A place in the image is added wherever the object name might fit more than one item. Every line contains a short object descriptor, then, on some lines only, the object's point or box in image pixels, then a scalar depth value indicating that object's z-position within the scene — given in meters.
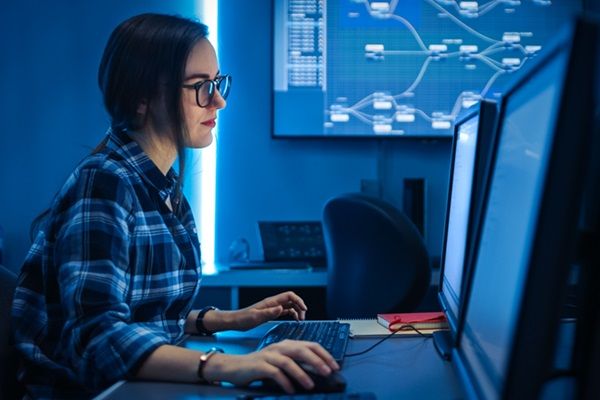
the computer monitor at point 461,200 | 1.01
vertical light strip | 3.21
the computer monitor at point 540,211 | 0.45
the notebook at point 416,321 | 1.34
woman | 0.94
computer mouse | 0.87
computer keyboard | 1.12
